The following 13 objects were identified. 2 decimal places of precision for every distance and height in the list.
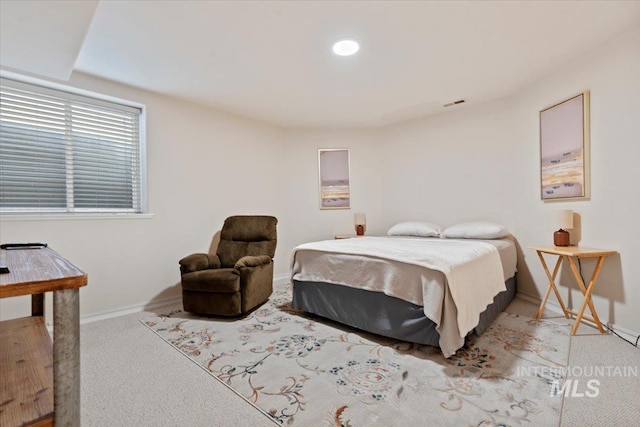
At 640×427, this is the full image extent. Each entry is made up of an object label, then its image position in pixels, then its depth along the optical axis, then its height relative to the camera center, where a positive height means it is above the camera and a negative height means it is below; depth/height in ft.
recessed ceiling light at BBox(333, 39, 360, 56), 8.17 +4.59
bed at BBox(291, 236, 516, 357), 6.68 -1.97
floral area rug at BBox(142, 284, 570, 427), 5.02 -3.38
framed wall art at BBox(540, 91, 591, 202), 9.02 +1.92
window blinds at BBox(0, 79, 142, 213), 8.73 +1.94
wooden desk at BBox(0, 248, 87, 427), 2.19 -1.16
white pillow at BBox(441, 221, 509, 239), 11.25 -0.79
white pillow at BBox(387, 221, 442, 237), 13.05 -0.84
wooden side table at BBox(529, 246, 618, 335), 7.89 -1.47
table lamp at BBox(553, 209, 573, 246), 9.05 -0.43
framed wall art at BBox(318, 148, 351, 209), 16.10 +1.77
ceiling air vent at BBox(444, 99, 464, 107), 12.58 +4.59
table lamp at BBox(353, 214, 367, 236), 15.42 -0.63
